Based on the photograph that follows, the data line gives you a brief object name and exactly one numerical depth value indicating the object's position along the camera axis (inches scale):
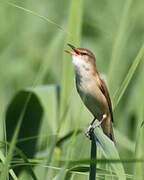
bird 279.6
